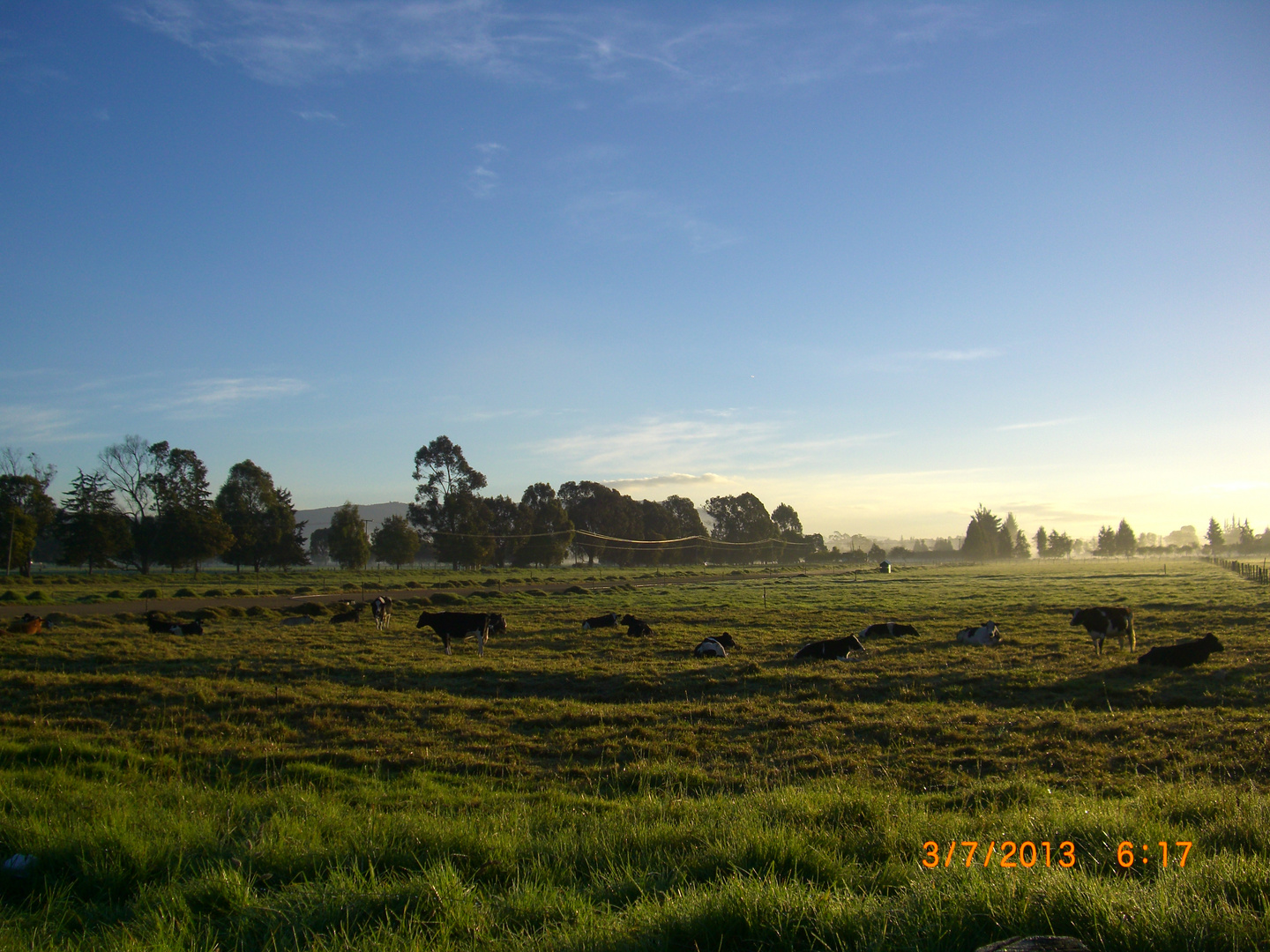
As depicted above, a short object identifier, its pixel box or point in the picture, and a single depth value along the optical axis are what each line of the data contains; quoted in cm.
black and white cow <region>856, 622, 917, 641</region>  2381
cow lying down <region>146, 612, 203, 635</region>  2550
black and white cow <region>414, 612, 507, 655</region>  2342
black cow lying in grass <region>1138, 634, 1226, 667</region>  1636
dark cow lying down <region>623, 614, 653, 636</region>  2612
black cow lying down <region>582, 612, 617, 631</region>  2883
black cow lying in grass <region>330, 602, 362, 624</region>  3128
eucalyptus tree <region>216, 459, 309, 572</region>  8788
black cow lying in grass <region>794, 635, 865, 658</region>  1947
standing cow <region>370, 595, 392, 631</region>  2991
